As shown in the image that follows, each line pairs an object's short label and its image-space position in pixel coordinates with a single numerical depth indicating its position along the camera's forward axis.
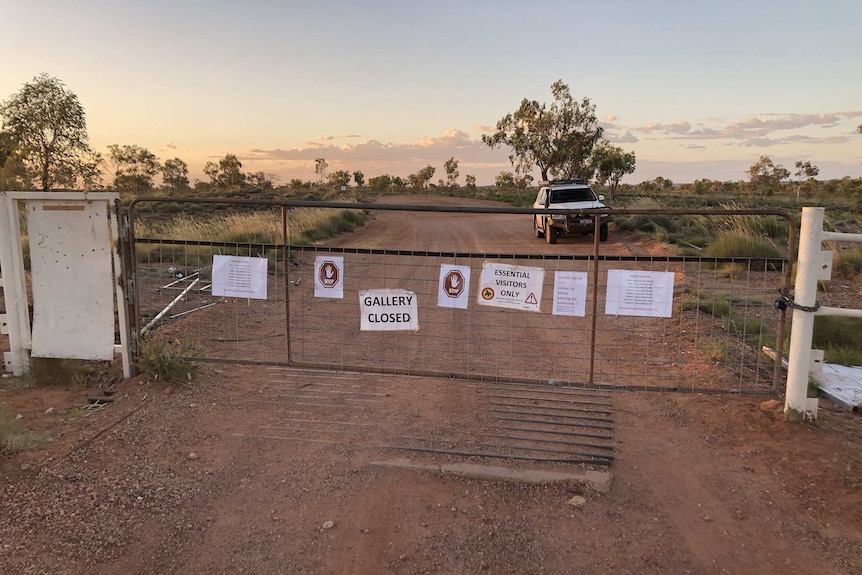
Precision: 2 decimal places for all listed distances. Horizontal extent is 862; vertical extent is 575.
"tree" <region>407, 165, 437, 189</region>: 100.25
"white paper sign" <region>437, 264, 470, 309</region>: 5.41
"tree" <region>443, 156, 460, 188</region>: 95.12
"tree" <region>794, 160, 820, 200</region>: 74.88
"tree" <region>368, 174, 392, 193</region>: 100.04
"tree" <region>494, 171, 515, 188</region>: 95.48
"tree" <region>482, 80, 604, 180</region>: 37.38
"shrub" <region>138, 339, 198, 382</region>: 5.93
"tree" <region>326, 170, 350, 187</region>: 89.07
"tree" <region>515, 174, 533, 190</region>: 82.06
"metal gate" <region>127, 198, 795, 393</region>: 5.95
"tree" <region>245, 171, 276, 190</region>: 68.79
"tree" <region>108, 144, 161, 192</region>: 55.44
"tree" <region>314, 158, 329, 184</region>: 85.99
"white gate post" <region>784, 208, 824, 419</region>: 4.87
